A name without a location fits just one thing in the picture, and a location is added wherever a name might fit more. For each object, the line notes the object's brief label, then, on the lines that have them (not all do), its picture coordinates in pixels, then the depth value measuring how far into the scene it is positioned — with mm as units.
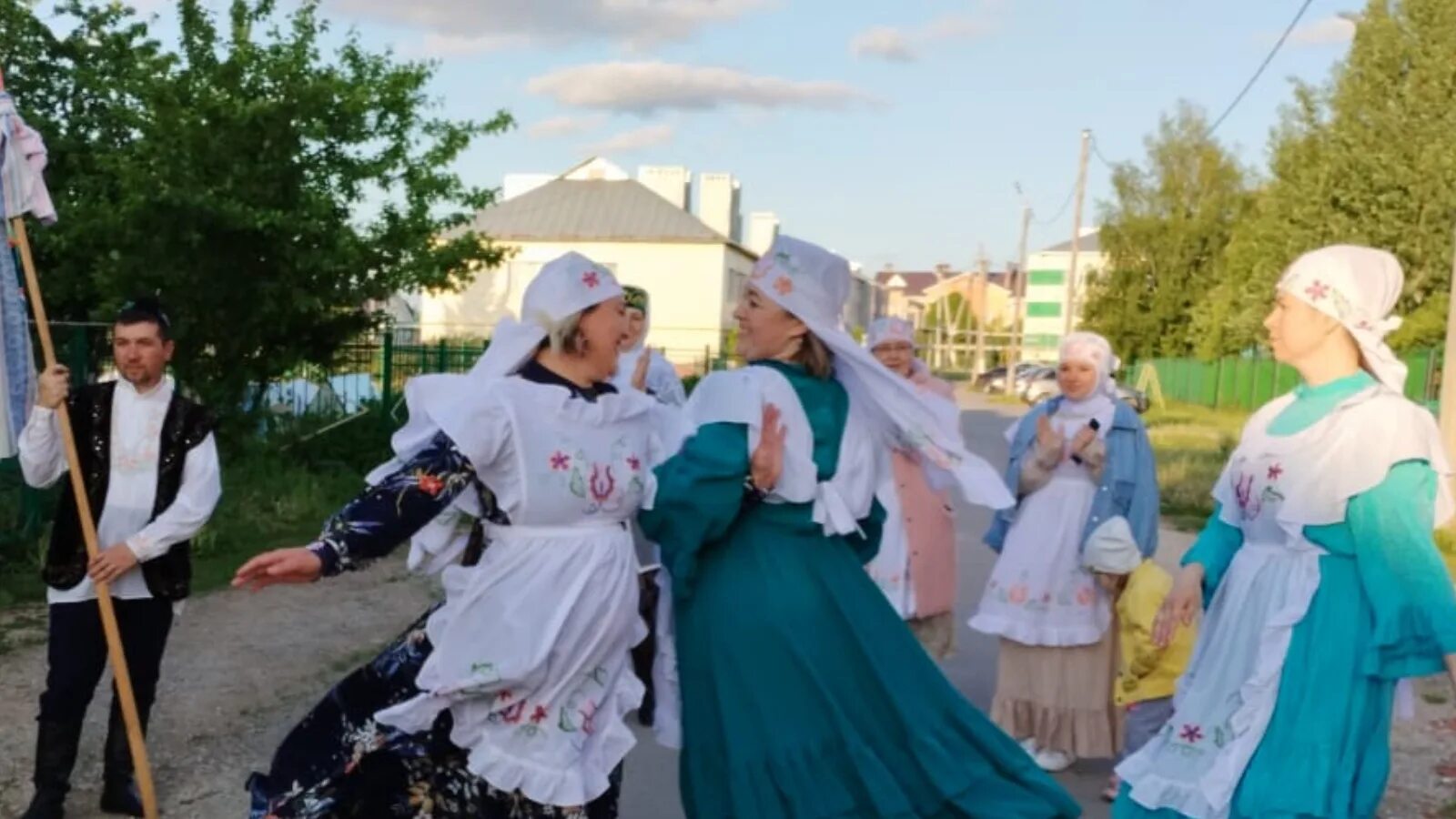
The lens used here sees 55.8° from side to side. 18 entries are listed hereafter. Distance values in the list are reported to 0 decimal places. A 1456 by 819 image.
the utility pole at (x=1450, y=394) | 12812
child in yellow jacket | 5000
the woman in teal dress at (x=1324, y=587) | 3398
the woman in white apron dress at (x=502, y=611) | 3133
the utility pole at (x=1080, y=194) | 45812
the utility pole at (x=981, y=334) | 67125
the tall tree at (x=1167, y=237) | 47375
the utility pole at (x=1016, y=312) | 54031
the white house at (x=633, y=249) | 51406
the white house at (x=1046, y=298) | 87500
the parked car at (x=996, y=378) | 56625
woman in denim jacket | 5711
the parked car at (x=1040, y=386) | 46750
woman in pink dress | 5832
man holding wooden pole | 4398
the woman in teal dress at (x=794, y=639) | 3242
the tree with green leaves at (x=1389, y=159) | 25594
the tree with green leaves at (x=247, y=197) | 11930
